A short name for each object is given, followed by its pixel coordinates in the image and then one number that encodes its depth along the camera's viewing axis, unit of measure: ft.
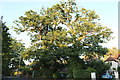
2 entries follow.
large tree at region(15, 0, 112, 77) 42.42
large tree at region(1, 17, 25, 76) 45.19
